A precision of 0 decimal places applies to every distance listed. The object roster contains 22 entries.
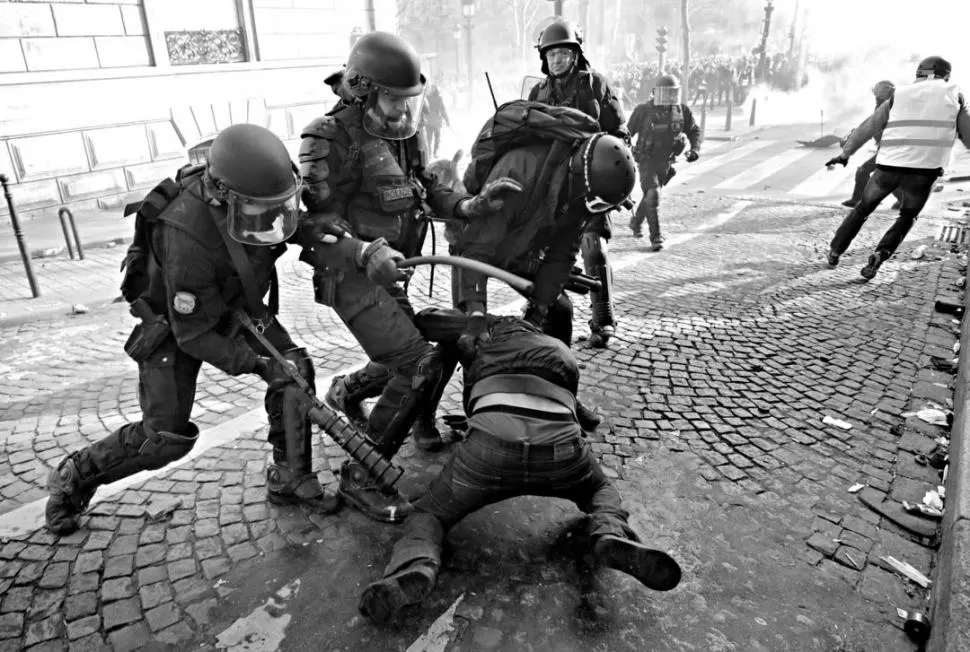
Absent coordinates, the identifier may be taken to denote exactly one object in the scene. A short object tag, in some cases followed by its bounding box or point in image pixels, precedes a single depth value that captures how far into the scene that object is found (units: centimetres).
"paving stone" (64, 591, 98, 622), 257
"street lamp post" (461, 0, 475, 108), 2643
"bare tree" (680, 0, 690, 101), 2191
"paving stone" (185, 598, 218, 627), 255
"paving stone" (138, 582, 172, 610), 262
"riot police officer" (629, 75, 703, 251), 775
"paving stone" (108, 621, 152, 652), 242
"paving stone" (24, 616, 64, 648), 246
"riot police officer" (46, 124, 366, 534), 260
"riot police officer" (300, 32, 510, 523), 311
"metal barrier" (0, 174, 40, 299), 604
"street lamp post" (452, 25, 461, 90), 3650
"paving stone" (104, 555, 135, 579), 278
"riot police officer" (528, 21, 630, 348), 509
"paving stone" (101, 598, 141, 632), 253
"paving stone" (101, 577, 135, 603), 265
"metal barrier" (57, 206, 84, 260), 706
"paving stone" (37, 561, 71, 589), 272
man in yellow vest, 626
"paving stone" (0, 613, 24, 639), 249
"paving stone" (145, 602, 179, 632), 252
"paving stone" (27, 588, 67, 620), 258
